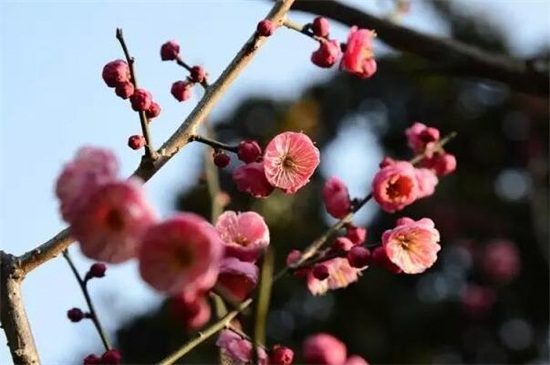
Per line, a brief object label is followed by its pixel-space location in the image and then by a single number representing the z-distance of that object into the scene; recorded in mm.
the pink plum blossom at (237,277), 848
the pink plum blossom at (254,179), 894
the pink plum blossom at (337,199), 1005
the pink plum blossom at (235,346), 889
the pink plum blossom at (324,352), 1006
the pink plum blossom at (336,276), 945
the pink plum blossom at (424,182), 993
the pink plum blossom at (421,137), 1047
